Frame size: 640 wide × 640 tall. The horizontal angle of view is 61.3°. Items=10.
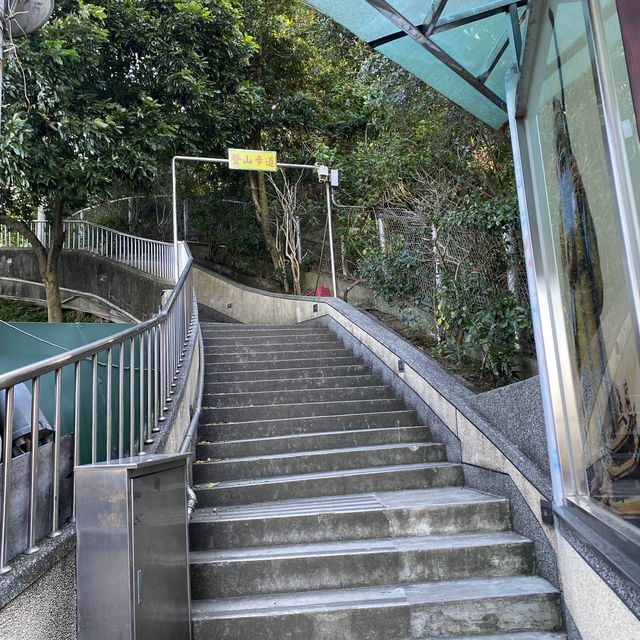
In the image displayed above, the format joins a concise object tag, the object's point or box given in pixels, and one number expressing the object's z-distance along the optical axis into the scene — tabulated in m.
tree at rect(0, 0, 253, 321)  8.01
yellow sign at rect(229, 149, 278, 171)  8.66
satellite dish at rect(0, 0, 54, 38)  3.04
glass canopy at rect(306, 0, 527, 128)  3.13
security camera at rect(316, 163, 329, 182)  8.85
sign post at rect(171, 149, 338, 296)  8.66
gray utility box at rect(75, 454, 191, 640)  1.87
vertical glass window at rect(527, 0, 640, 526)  1.89
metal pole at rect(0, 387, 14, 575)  1.75
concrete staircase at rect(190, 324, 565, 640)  2.71
